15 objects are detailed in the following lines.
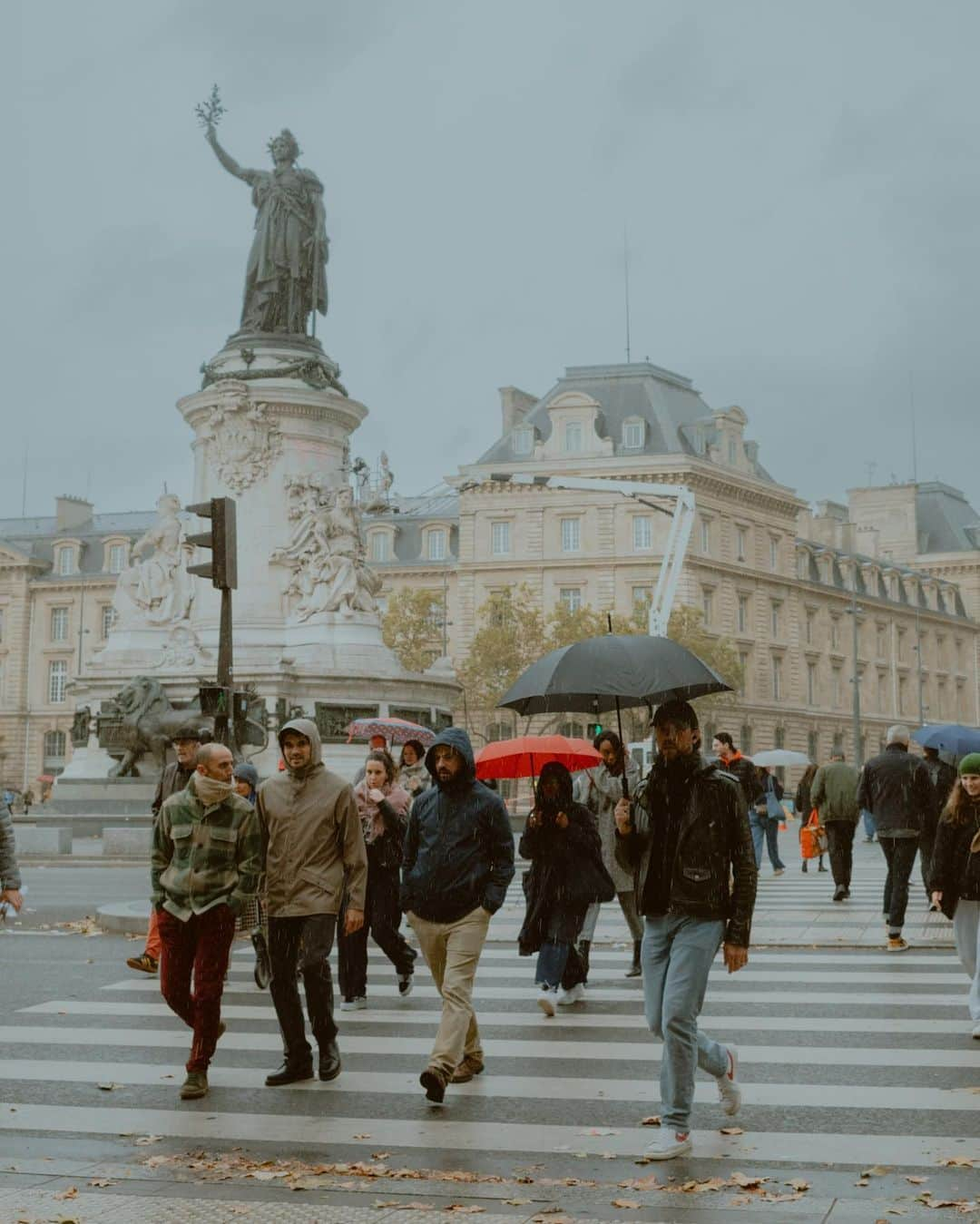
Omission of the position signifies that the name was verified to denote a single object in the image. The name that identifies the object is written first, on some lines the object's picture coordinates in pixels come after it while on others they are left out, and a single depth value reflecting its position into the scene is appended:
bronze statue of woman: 34.94
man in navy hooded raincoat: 8.62
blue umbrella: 16.05
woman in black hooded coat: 11.30
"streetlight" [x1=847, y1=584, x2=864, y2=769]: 65.74
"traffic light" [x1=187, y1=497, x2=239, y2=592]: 14.93
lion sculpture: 31.80
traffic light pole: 15.28
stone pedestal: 33.25
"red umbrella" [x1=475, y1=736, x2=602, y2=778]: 14.40
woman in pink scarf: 12.12
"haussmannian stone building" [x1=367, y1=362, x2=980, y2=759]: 77.62
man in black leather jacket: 7.36
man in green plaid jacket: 8.71
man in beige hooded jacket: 8.84
